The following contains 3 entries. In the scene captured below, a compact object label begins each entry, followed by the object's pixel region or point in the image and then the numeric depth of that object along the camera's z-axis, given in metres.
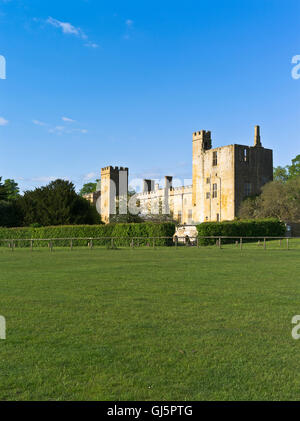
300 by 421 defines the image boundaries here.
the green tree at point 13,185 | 89.39
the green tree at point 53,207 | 51.66
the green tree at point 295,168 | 65.75
